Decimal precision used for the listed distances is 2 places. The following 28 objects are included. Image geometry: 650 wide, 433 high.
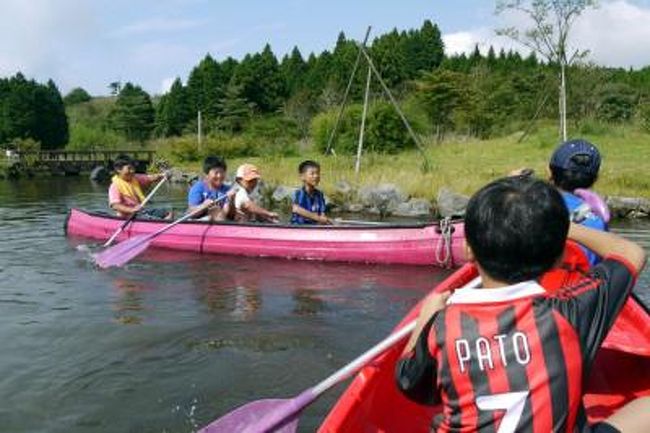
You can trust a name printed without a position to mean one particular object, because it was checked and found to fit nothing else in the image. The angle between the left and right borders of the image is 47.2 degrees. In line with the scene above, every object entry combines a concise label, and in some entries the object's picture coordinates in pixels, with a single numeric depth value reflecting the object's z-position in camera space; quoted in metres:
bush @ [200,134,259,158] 34.78
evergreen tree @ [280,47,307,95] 51.84
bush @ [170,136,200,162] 35.06
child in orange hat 9.48
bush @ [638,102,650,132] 26.23
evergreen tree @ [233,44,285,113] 49.66
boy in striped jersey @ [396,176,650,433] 1.89
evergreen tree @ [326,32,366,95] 42.50
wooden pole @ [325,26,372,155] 17.57
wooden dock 34.25
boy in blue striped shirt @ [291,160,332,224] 9.62
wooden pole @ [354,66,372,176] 17.34
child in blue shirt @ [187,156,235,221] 9.92
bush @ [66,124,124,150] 47.18
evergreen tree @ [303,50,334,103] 48.68
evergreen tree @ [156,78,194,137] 51.00
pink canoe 8.66
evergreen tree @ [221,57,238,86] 52.38
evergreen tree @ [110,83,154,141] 53.03
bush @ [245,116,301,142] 39.66
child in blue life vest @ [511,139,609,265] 3.22
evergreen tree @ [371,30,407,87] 45.62
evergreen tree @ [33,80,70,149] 46.91
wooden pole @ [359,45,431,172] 17.82
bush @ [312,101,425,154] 27.30
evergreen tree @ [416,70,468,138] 33.28
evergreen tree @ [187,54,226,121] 49.78
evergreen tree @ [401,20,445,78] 53.69
